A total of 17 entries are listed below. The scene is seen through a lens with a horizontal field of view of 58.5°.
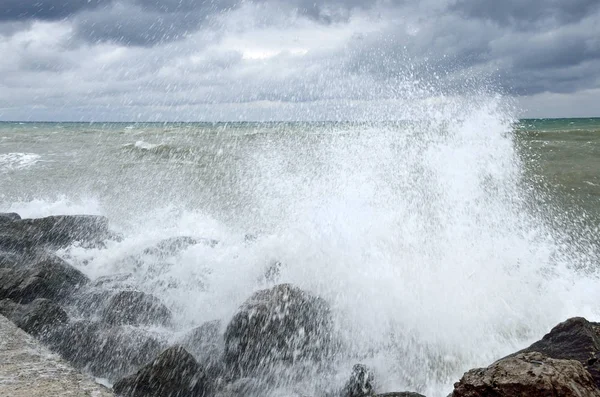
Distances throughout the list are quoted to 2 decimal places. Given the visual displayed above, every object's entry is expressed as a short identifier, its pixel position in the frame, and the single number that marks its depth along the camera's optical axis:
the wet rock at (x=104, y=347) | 4.36
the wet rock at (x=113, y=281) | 5.95
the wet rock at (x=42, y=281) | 5.25
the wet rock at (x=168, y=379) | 3.72
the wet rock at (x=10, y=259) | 6.67
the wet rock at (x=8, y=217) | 8.48
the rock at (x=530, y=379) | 2.29
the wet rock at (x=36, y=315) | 4.55
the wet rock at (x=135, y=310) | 5.12
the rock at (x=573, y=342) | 3.30
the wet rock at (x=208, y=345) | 4.48
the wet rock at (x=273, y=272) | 5.96
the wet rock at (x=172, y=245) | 7.18
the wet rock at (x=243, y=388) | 4.02
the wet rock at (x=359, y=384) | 3.95
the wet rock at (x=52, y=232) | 7.52
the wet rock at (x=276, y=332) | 4.55
